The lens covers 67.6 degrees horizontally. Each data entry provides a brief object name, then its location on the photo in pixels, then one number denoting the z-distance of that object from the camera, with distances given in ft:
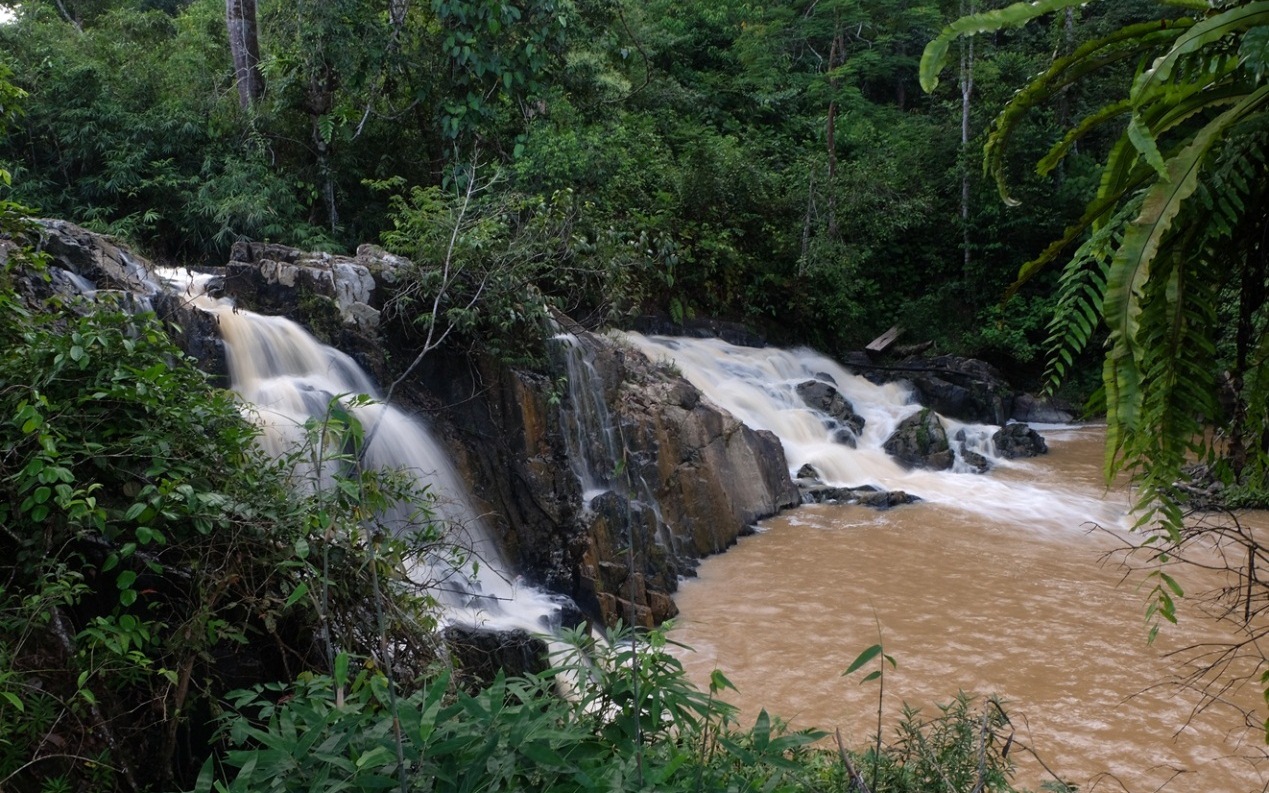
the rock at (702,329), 50.29
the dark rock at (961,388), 55.21
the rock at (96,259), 22.91
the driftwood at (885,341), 60.44
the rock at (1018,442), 49.14
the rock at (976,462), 45.98
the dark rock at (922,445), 45.96
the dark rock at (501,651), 18.58
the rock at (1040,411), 58.13
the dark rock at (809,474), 41.93
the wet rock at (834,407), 47.09
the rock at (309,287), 27.86
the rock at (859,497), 39.58
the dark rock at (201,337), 23.82
